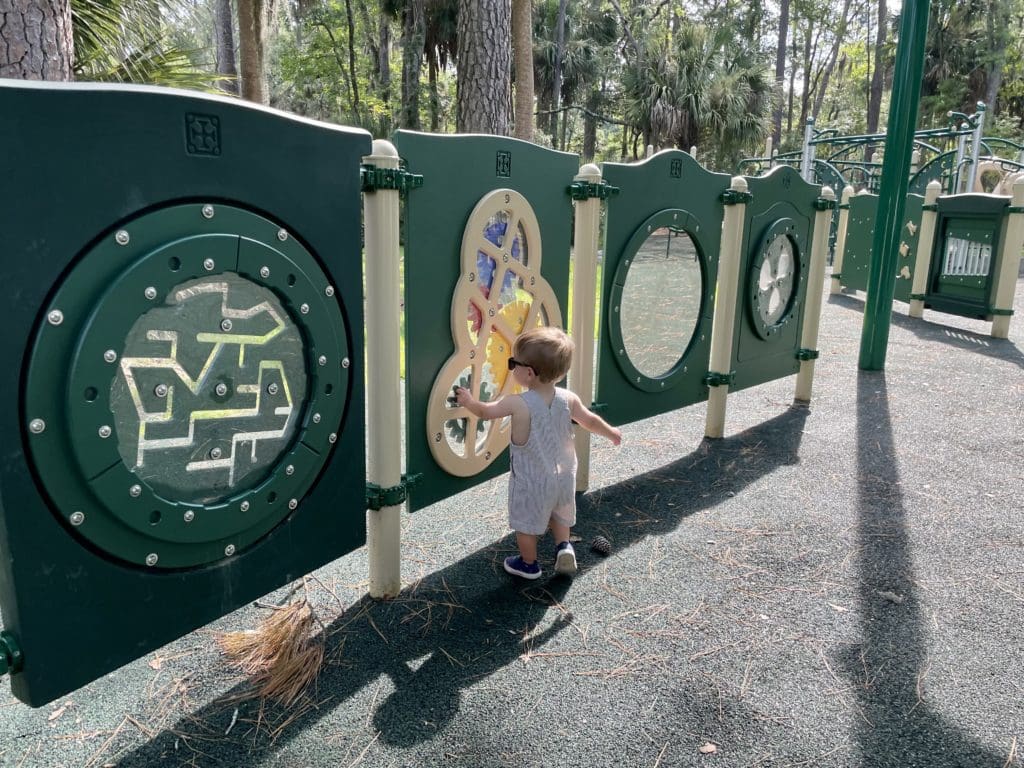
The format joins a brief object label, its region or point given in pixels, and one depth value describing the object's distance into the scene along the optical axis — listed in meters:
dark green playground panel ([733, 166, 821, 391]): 4.56
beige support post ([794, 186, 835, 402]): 5.18
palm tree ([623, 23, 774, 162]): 23.80
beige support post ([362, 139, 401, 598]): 2.44
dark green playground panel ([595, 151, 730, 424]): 3.70
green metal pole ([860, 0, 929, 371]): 5.67
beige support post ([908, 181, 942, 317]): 8.78
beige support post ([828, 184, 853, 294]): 11.34
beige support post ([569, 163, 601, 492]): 3.43
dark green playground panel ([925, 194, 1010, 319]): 7.89
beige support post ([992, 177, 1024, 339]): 7.62
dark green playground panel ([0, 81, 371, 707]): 1.56
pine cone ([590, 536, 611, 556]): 3.11
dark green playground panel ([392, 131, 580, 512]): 2.63
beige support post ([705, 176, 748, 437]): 4.34
